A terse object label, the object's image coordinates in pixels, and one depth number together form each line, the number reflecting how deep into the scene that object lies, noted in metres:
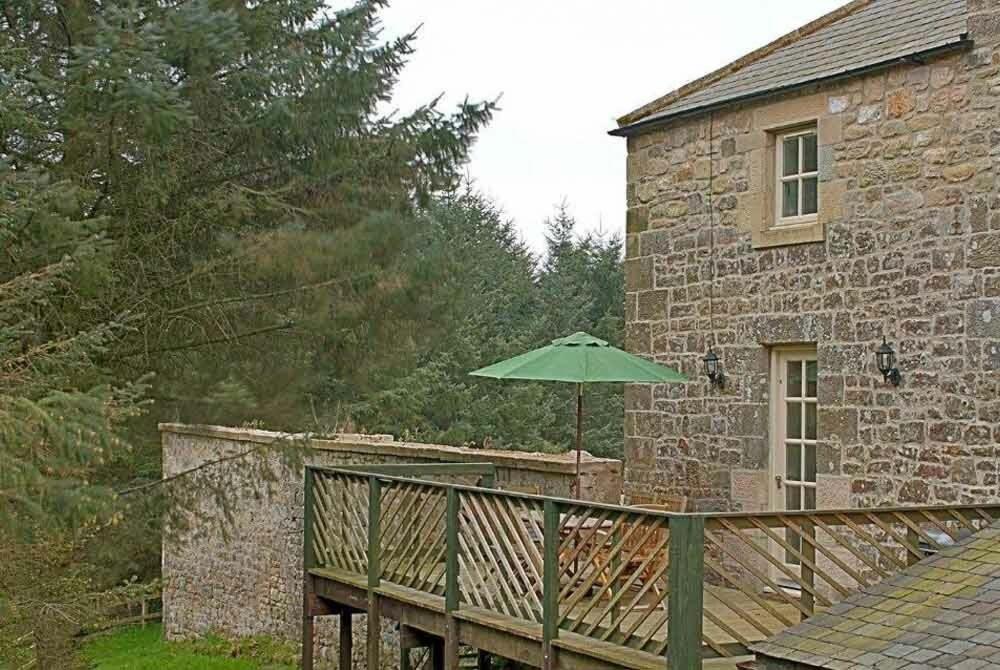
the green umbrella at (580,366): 9.94
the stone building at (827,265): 9.33
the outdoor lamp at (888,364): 9.73
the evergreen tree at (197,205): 8.70
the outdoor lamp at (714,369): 11.23
